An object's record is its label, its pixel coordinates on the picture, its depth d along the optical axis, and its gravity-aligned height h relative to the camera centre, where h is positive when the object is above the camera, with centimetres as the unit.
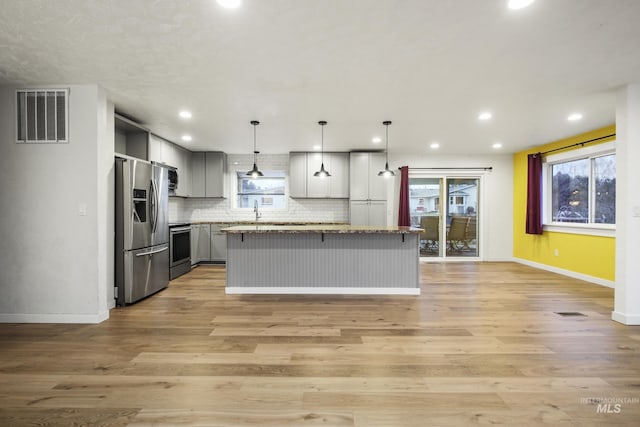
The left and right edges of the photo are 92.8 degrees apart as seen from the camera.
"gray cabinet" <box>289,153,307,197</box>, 635 +75
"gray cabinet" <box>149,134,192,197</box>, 497 +94
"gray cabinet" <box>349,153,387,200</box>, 616 +65
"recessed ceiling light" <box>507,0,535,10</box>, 181 +124
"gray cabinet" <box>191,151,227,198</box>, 647 +79
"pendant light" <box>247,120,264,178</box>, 431 +57
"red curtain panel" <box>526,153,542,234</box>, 576 +31
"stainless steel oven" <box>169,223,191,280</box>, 507 -69
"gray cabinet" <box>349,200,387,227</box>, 619 -4
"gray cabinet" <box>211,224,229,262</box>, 623 -72
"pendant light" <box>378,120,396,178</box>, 428 +90
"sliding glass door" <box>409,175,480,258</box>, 679 +4
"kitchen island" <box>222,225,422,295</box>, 413 -73
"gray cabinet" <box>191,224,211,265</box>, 609 -66
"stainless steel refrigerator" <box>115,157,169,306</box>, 354 -23
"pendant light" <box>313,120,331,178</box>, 431 +64
